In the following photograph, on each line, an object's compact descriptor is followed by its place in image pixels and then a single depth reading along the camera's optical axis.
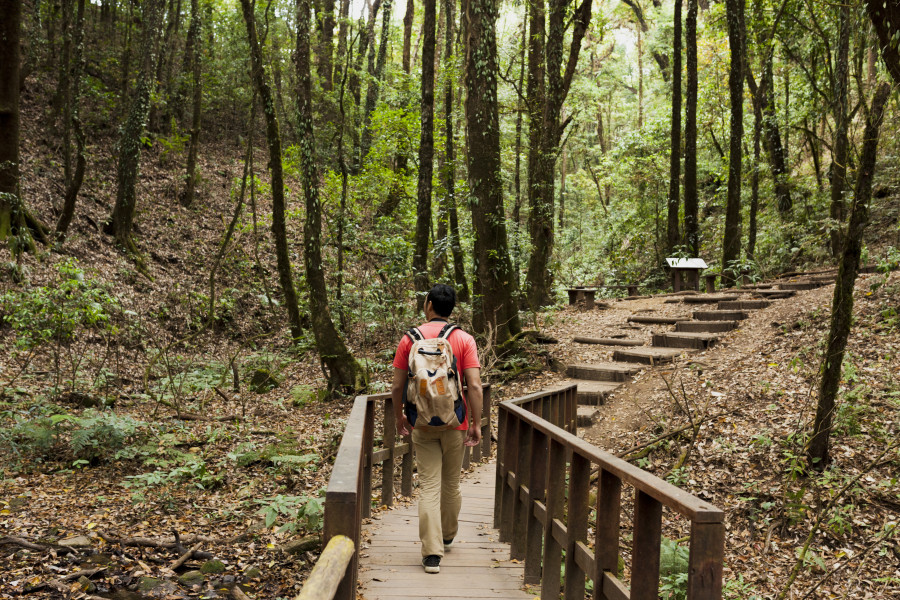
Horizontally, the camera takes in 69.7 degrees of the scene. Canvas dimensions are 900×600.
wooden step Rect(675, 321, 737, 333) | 12.02
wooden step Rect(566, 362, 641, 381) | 10.55
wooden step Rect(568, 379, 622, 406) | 9.88
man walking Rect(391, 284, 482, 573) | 4.66
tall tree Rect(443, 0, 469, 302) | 16.43
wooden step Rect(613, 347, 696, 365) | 10.90
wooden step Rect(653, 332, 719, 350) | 11.32
